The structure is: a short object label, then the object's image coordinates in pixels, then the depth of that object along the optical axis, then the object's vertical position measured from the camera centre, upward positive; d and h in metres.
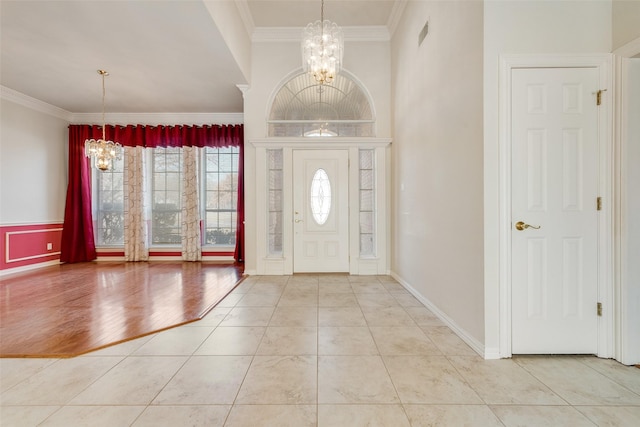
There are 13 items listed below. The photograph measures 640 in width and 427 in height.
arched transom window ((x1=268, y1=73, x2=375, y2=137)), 4.92 +1.81
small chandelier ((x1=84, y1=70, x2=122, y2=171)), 4.73 +1.05
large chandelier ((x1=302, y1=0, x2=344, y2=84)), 3.08 +1.79
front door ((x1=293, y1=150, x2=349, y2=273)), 4.90 -0.06
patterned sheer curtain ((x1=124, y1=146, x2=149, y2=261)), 6.16 +0.25
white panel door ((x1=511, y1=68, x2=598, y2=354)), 2.16 +0.03
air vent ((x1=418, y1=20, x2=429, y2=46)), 3.26 +2.14
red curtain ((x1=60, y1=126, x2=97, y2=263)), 6.07 +0.12
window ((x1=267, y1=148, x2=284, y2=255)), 4.92 +0.24
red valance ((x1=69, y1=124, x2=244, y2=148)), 6.14 +1.70
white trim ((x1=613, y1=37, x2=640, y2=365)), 2.09 +0.03
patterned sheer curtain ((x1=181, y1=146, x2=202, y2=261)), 6.13 +0.20
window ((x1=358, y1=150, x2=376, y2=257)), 4.96 +0.15
